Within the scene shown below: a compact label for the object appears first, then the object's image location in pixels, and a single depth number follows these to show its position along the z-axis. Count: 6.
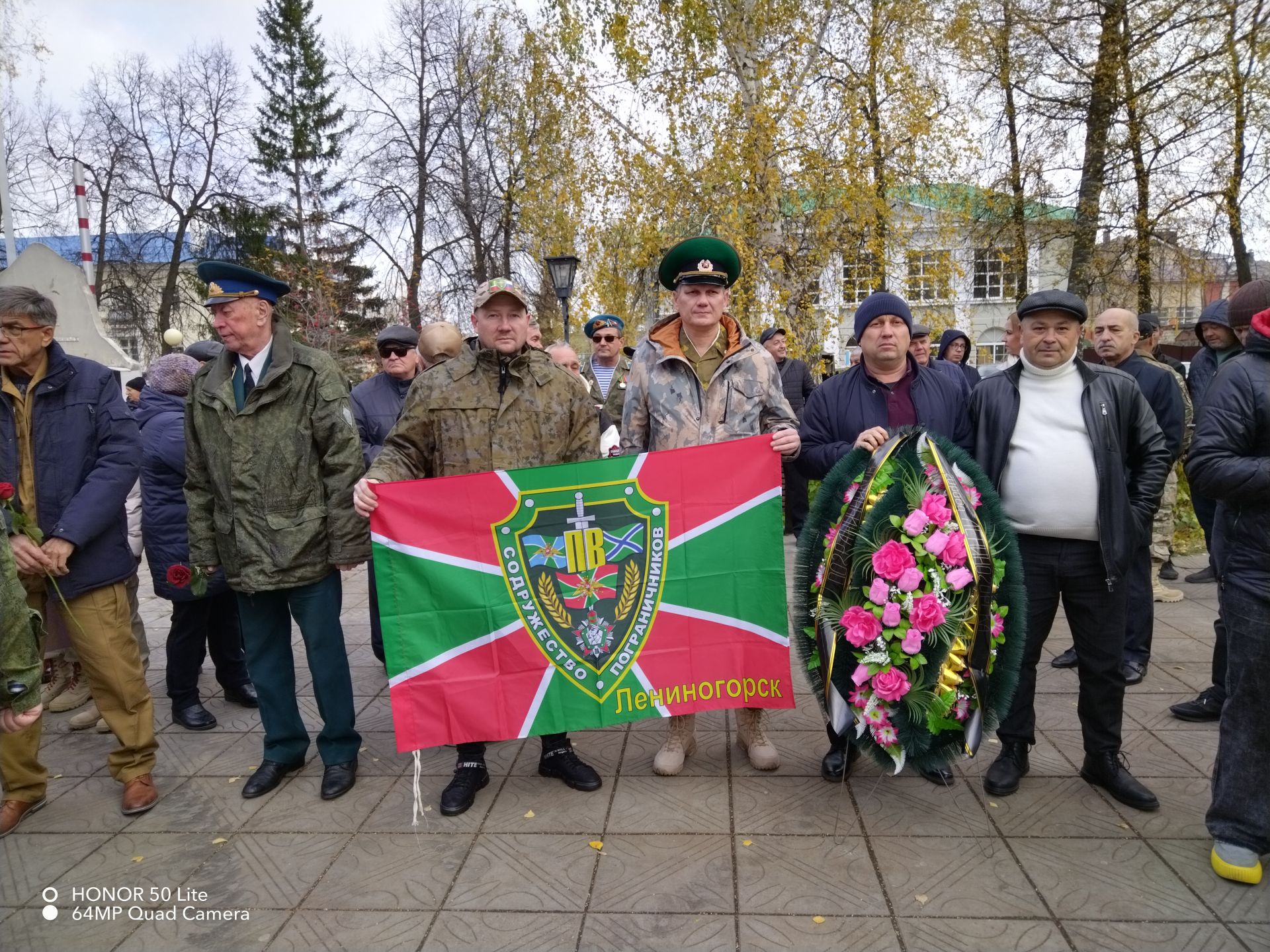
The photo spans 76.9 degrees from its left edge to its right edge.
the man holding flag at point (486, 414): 3.55
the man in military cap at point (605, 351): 7.75
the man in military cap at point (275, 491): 3.54
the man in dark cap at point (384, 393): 5.14
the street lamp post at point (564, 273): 13.25
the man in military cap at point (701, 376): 3.62
